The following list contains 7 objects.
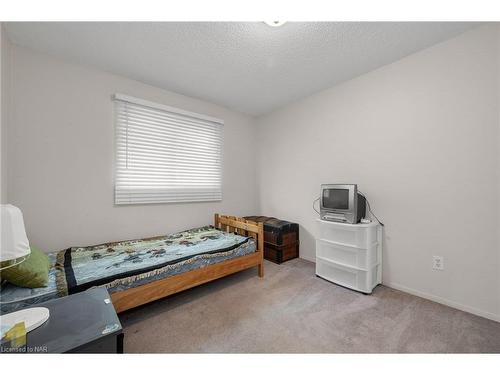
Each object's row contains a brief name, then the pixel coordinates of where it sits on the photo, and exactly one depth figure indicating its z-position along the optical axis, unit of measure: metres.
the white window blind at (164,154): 2.43
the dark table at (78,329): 0.84
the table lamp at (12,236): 0.75
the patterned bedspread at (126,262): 1.29
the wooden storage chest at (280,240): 2.90
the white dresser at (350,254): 2.08
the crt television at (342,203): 2.15
